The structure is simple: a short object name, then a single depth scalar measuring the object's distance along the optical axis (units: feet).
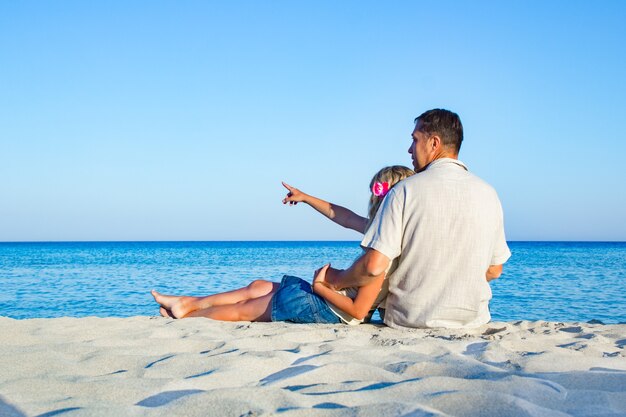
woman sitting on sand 13.25
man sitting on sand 11.83
